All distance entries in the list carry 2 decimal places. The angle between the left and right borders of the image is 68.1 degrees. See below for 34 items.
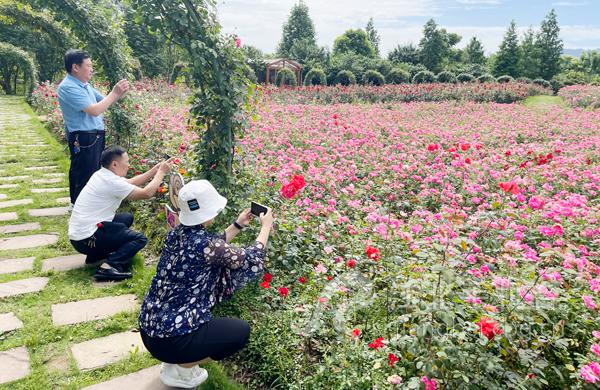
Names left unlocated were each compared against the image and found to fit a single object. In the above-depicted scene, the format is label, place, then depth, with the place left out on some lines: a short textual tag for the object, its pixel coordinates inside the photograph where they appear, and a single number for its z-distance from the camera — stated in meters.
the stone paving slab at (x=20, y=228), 4.32
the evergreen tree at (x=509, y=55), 33.53
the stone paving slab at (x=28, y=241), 3.99
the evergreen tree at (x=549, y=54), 32.50
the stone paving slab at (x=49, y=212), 4.80
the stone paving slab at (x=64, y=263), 3.60
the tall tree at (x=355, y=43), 54.53
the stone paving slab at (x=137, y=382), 2.30
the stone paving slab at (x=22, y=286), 3.16
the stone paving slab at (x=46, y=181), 5.94
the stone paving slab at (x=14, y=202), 5.04
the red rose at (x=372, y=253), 2.27
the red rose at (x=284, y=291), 2.24
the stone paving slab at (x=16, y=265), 3.51
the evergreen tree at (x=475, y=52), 42.94
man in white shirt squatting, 3.35
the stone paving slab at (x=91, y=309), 2.89
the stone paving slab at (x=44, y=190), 5.54
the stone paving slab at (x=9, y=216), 4.64
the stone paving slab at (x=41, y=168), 6.63
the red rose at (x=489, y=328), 1.63
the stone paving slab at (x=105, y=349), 2.49
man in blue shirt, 3.98
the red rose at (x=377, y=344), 1.84
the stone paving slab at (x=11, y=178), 6.06
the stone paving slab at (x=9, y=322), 2.74
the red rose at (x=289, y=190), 2.69
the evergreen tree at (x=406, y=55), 40.00
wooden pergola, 29.22
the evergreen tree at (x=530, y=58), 32.12
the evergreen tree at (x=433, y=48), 39.22
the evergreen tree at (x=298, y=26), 52.59
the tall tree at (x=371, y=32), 68.12
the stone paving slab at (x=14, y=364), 2.33
